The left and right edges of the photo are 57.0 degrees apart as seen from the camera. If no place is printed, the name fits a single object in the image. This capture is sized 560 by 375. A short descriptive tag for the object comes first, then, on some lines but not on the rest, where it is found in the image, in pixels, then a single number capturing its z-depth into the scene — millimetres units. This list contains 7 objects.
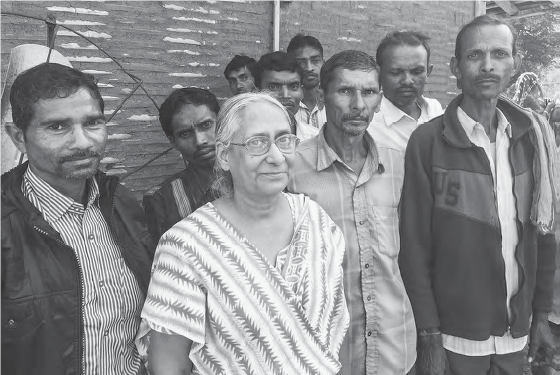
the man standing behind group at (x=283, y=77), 3428
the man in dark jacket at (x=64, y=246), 1542
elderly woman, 1522
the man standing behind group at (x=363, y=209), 2074
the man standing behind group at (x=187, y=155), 2244
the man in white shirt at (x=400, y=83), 3115
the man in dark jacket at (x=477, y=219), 2217
